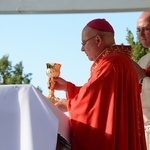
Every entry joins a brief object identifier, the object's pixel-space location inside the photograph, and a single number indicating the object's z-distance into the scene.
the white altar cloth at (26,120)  3.01
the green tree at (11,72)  23.67
